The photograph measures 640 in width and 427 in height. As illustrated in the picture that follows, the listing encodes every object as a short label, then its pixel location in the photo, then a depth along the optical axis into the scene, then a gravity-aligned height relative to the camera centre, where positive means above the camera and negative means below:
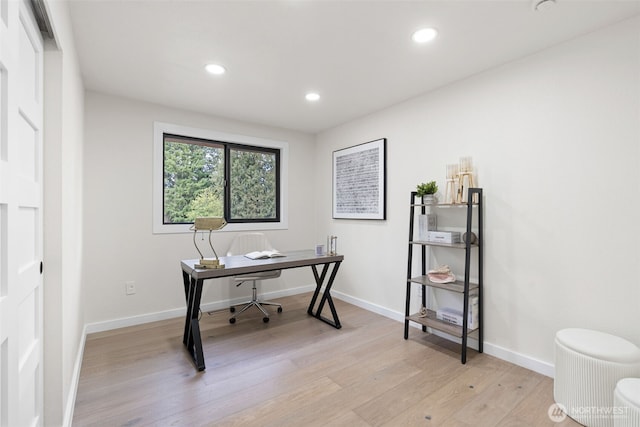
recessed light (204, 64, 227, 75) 2.42 +1.11
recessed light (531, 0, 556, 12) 1.68 +1.14
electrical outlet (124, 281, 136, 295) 3.08 -0.82
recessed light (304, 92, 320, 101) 3.01 +1.12
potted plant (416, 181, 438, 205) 2.69 +0.15
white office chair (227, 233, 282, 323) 3.30 -0.52
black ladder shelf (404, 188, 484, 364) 2.36 -0.62
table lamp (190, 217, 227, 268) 2.39 -0.14
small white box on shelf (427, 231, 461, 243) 2.55 -0.23
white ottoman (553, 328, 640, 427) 1.62 -0.88
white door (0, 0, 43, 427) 0.91 -0.04
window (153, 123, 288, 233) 3.35 +0.34
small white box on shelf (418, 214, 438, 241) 2.76 -0.14
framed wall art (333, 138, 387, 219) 3.43 +0.33
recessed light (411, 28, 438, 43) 1.96 +1.14
